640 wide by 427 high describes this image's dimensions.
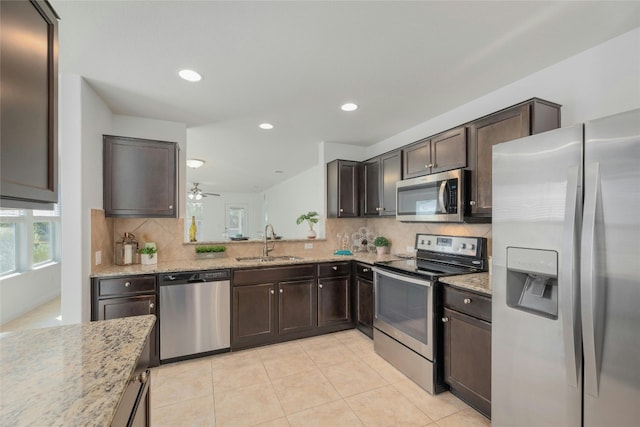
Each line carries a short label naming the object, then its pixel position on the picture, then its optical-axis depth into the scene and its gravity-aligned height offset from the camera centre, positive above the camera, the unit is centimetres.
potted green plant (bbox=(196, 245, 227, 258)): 344 -46
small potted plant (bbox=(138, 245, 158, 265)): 302 -44
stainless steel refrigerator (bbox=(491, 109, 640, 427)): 123 -31
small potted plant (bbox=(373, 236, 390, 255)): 389 -44
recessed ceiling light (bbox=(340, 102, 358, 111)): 294 +107
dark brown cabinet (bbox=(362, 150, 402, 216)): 341 +36
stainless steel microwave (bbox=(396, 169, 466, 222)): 248 +13
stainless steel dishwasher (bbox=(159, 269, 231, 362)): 276 -98
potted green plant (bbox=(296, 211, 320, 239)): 415 -12
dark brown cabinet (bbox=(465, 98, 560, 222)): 203 +59
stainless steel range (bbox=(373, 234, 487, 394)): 229 -78
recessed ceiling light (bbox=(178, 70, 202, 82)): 231 +110
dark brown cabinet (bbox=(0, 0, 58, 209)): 74 +30
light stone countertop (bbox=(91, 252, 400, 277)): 269 -54
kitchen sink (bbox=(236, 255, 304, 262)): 344 -57
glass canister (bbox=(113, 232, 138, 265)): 300 -40
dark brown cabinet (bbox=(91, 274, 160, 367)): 256 -78
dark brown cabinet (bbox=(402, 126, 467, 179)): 254 +55
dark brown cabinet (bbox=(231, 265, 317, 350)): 303 -100
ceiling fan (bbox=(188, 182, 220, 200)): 688 +42
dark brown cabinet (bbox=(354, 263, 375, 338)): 327 -99
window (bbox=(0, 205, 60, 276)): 440 -45
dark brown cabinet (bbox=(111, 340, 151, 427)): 92 -68
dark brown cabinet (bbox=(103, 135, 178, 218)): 283 +35
